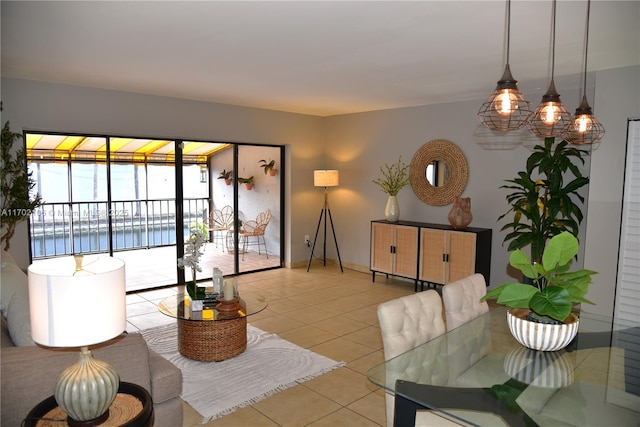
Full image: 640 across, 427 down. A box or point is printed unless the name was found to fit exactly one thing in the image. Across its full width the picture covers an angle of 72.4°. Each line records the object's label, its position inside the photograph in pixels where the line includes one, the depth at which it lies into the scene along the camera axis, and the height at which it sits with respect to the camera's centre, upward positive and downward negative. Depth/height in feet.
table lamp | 5.39 -1.73
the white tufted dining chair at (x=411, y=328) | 6.98 -2.55
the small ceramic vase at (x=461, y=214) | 18.52 -1.16
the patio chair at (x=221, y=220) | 23.47 -1.92
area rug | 10.43 -5.09
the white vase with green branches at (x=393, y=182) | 21.09 +0.20
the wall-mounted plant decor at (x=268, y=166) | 24.34 +1.04
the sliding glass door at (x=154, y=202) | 17.81 -0.89
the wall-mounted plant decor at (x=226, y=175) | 22.98 +0.49
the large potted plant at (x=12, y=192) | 13.06 -0.31
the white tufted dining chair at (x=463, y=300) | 9.09 -2.42
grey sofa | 6.57 -3.09
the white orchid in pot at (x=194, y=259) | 13.09 -2.27
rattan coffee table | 12.29 -4.15
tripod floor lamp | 23.43 +0.02
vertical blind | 13.21 -1.47
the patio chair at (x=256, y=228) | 24.31 -2.44
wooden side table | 5.90 -3.25
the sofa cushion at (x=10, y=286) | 8.36 -2.05
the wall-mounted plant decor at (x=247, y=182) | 23.40 +0.14
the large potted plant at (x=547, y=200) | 14.40 -0.40
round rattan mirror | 19.69 +0.67
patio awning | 17.06 +1.47
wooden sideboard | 18.10 -2.86
